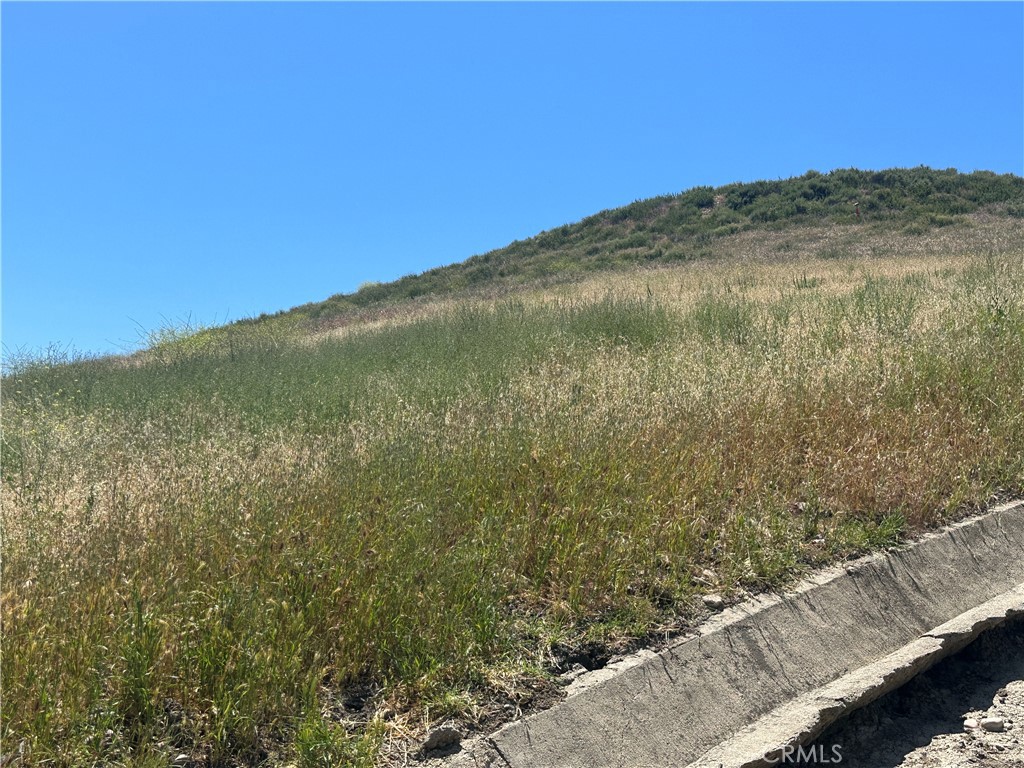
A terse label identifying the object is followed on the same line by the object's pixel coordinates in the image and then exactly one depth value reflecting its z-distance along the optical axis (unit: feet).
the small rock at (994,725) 12.24
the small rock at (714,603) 13.92
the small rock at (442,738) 10.45
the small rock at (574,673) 11.97
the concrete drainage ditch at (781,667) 10.93
